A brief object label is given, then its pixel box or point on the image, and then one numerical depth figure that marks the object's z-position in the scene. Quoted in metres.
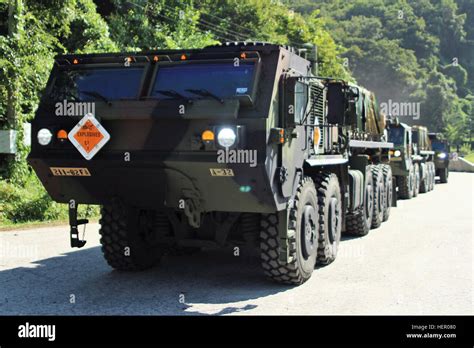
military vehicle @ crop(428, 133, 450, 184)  29.44
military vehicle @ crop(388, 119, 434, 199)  18.38
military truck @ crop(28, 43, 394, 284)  5.91
